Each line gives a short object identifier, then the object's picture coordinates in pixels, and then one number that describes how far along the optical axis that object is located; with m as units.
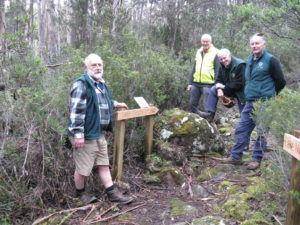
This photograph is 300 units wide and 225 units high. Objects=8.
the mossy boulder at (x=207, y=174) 5.12
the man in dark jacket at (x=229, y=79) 5.46
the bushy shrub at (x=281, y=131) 3.28
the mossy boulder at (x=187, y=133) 5.80
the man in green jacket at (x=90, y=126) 3.88
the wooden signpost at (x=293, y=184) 2.74
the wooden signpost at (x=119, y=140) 4.66
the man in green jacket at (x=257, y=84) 4.67
